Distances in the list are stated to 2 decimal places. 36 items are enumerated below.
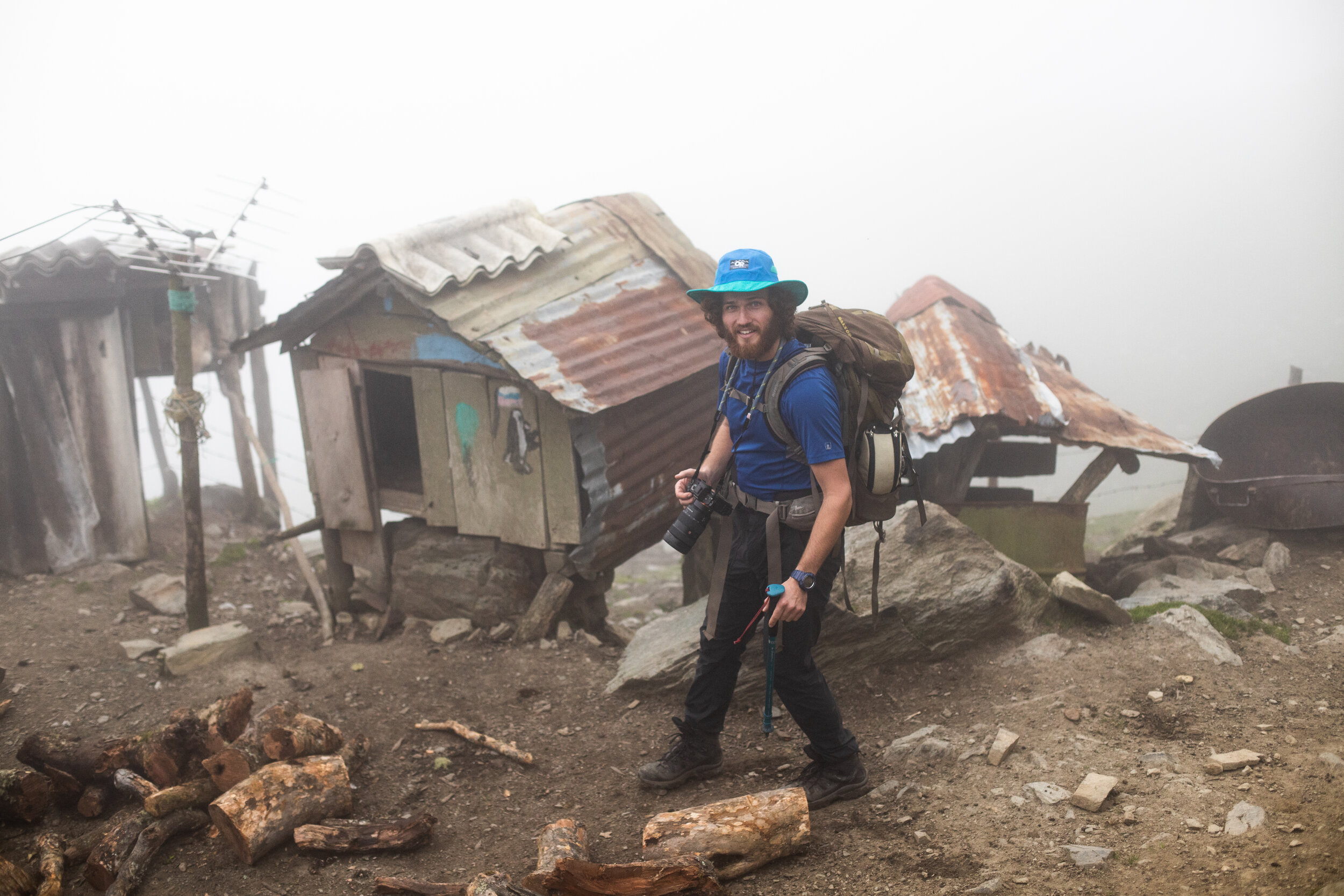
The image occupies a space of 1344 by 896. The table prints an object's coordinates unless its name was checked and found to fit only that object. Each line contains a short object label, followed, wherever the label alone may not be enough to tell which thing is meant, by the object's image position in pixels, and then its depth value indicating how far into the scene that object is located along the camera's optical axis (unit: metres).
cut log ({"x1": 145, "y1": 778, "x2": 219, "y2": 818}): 3.71
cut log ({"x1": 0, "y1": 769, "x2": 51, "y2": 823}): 3.89
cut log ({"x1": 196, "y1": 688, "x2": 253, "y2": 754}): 4.21
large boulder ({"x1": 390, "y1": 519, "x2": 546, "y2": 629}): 6.89
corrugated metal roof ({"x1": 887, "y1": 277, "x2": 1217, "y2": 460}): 6.93
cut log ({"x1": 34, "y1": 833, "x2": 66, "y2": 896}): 3.42
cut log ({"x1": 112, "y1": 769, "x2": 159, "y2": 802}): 3.96
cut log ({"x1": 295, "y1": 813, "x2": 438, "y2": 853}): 3.59
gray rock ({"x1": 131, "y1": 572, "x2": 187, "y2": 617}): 7.81
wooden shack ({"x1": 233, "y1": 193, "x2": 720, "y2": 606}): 6.22
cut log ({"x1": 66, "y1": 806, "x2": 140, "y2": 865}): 3.66
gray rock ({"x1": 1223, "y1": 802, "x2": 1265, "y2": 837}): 2.86
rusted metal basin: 6.72
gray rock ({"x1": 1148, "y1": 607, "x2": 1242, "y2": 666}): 4.49
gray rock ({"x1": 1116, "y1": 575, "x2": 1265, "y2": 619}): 5.34
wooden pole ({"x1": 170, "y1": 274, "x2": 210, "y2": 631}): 6.36
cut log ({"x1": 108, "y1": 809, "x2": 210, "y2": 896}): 3.43
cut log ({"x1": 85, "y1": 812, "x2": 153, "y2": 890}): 3.49
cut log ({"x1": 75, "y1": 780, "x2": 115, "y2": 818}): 4.04
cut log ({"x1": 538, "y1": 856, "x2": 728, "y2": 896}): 2.89
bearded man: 3.19
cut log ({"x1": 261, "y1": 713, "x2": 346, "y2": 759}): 4.04
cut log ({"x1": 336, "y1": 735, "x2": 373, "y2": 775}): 4.43
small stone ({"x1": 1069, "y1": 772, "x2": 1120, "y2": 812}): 3.18
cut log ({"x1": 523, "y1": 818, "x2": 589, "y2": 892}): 3.23
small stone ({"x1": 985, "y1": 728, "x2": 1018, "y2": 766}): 3.72
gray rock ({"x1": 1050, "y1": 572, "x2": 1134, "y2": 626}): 4.98
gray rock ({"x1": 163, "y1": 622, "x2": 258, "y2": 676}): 6.06
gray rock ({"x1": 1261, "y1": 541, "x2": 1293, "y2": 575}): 6.34
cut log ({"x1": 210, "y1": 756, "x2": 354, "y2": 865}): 3.53
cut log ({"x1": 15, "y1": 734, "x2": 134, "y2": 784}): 4.16
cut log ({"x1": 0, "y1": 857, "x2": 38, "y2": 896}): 3.34
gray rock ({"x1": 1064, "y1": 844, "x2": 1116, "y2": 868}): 2.84
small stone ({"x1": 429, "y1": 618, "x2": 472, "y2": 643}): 6.77
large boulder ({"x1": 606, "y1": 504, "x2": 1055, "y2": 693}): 4.90
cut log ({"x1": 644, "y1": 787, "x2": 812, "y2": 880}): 3.13
